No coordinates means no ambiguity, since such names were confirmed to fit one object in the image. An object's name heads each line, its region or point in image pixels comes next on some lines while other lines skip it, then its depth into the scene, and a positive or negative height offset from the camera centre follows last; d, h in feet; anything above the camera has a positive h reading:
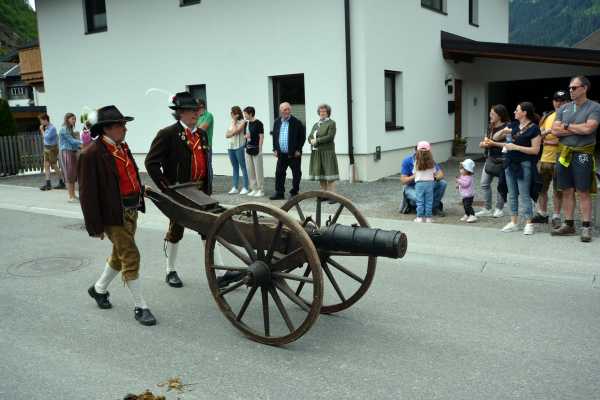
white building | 42.19 +4.79
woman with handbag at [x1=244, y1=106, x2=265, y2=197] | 37.01 -1.65
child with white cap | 27.14 -3.70
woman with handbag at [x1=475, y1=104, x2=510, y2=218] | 26.73 -2.55
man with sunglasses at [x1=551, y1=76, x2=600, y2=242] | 21.58 -1.48
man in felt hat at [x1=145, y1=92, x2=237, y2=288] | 16.84 -0.83
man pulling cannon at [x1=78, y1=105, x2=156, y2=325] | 14.98 -1.81
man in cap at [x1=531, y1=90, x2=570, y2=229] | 24.61 -2.47
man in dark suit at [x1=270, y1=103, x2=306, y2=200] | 34.81 -1.67
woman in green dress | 33.19 -1.92
